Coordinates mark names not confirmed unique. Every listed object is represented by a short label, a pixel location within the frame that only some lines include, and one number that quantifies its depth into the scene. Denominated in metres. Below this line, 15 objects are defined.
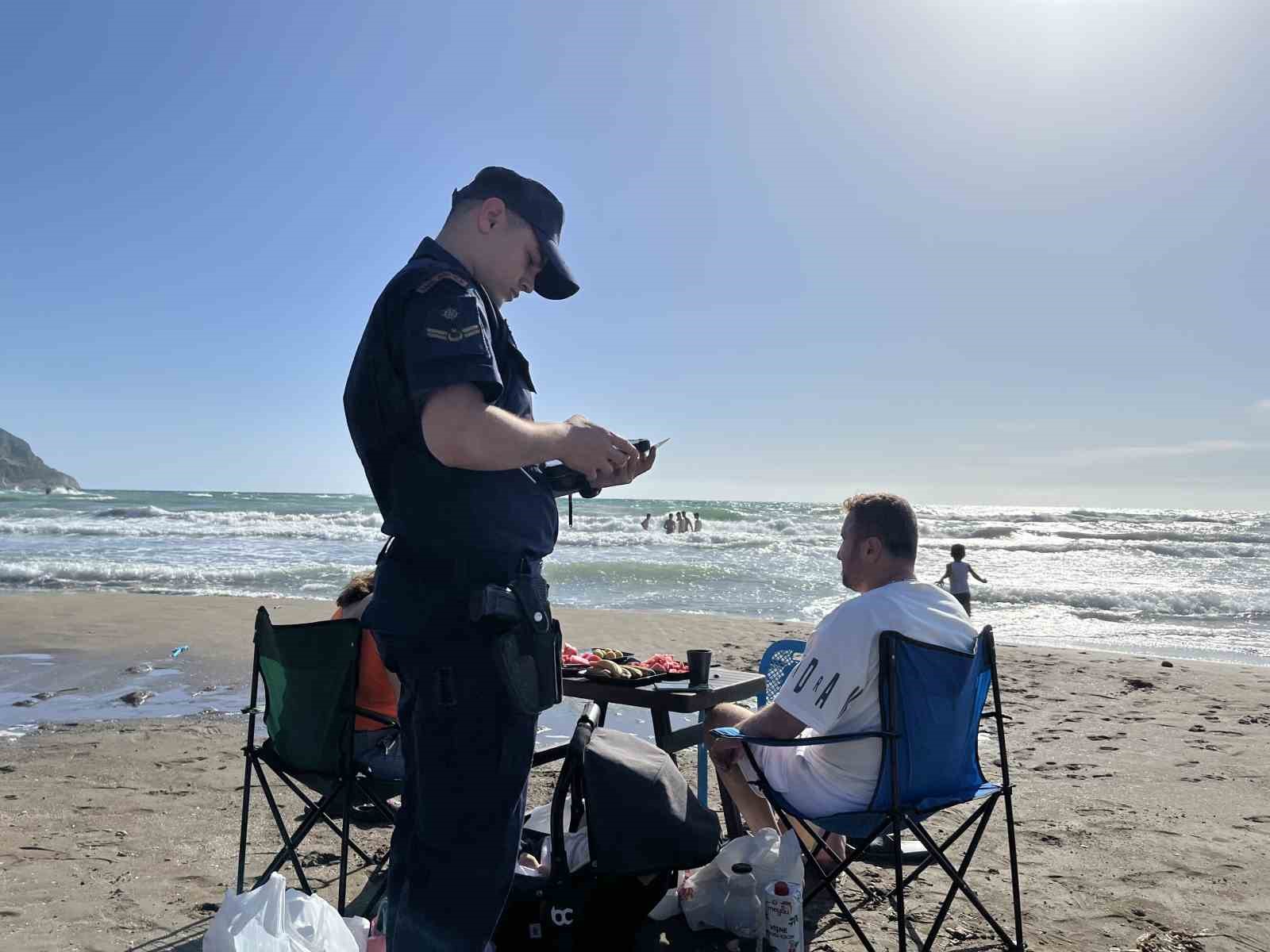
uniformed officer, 1.50
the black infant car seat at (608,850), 2.30
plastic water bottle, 2.66
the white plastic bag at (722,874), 2.62
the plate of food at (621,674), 3.16
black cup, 3.24
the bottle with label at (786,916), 2.43
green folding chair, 2.73
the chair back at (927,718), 2.39
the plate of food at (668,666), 3.36
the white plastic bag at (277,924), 2.04
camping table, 3.05
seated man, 2.49
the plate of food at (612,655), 3.60
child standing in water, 10.90
